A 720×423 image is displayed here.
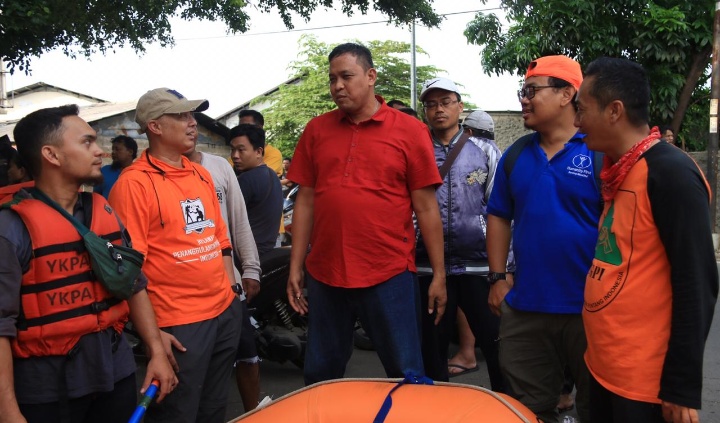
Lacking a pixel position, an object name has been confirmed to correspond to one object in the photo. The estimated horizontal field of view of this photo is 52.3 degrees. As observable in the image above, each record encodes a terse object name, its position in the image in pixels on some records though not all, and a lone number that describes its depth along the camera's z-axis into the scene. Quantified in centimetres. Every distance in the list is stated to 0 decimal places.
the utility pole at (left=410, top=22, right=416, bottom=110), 2972
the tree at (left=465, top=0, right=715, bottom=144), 1454
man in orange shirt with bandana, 229
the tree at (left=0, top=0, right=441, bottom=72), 615
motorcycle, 550
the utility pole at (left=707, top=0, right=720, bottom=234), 1380
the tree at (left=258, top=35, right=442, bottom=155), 3450
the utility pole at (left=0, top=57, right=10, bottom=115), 2992
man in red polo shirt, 348
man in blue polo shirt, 311
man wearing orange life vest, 241
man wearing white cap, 422
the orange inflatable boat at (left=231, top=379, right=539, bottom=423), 252
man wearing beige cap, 314
